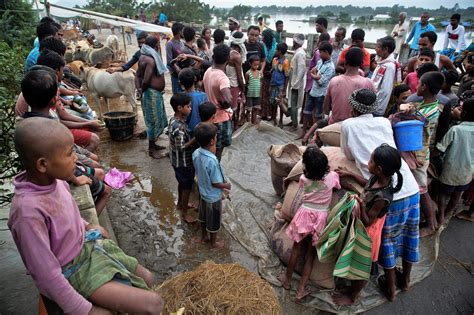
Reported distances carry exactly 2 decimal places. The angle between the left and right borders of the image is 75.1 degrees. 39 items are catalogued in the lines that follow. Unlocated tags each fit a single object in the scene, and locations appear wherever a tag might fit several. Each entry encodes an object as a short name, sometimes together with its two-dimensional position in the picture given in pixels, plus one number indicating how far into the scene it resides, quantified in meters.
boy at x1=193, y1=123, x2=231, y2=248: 3.14
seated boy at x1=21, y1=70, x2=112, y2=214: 2.42
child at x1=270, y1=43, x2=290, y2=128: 6.39
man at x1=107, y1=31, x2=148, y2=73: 5.84
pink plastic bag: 4.61
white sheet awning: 10.96
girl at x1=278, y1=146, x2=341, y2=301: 2.70
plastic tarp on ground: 2.93
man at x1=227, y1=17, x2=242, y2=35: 7.79
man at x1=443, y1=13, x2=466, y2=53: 8.14
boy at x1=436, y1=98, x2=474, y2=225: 3.68
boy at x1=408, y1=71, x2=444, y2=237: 3.33
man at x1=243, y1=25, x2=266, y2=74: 6.39
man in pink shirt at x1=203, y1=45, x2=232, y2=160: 4.30
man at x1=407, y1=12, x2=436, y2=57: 7.87
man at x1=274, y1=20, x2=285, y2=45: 9.17
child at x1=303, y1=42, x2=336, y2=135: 5.51
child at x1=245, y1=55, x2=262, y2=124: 6.16
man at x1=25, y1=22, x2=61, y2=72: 4.83
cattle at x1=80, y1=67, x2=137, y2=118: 6.85
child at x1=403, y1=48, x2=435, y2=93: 4.43
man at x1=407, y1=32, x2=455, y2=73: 4.88
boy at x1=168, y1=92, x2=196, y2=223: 3.55
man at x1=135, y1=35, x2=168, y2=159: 5.12
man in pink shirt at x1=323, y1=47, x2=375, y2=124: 4.04
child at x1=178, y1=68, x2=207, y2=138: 3.93
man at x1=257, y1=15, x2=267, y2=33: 10.27
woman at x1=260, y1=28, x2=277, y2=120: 7.00
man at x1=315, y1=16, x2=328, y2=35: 6.82
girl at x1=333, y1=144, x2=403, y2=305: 2.41
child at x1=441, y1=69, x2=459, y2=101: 3.91
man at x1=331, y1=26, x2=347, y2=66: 6.36
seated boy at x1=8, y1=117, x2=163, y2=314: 1.43
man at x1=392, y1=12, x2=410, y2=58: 9.12
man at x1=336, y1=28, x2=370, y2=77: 5.37
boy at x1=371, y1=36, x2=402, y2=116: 4.42
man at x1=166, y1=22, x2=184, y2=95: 5.81
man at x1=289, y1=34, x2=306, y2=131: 6.27
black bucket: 5.85
